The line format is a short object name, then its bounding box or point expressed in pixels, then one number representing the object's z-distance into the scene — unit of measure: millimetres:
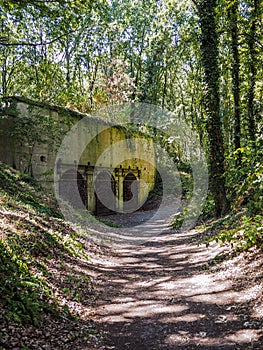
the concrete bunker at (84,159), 13617
